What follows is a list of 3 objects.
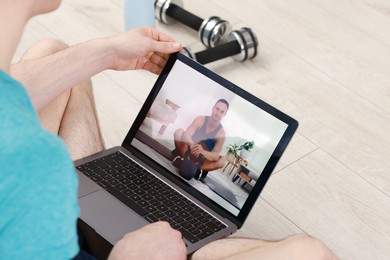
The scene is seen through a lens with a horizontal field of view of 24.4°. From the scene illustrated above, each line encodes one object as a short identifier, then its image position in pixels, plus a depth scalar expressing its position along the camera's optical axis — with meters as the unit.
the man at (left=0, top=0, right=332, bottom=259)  1.06
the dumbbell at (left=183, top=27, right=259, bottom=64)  2.28
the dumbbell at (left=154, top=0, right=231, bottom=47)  2.33
